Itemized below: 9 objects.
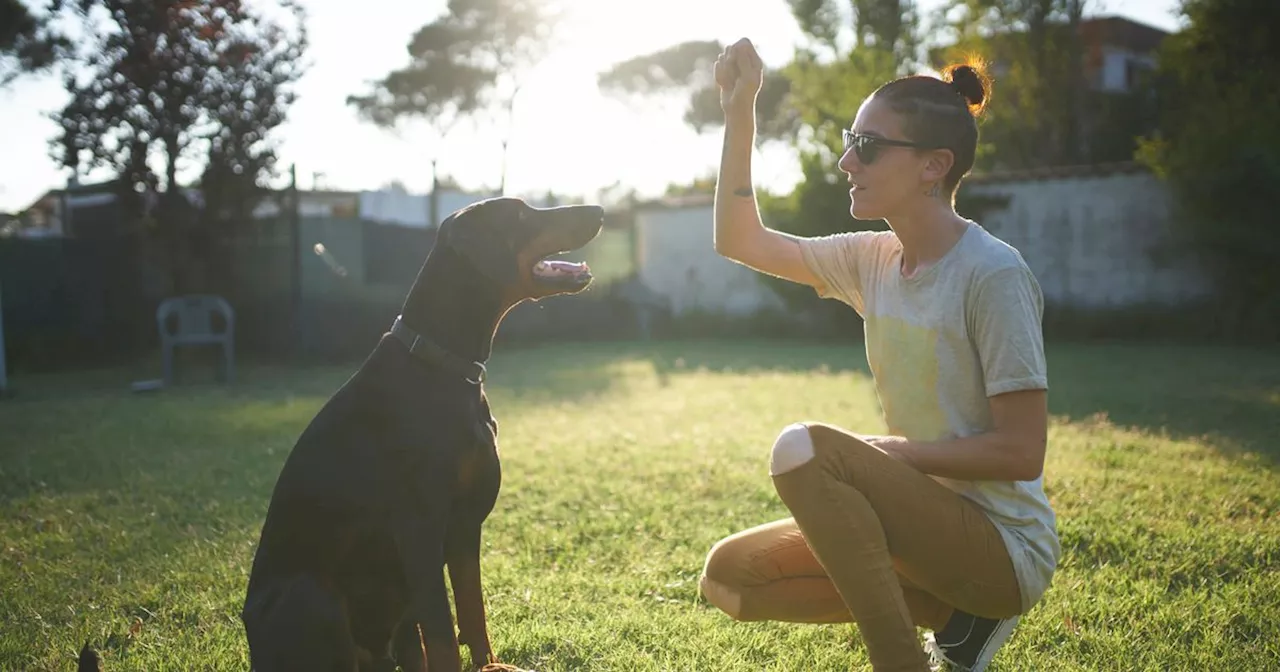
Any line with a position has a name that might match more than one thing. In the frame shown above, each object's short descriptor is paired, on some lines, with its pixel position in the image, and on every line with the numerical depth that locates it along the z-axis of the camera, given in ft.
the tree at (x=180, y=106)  40.91
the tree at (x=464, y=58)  100.37
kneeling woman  7.54
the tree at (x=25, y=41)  42.78
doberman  8.00
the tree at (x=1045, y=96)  69.82
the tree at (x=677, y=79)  127.24
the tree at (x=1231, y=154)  42.65
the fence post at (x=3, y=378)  31.40
